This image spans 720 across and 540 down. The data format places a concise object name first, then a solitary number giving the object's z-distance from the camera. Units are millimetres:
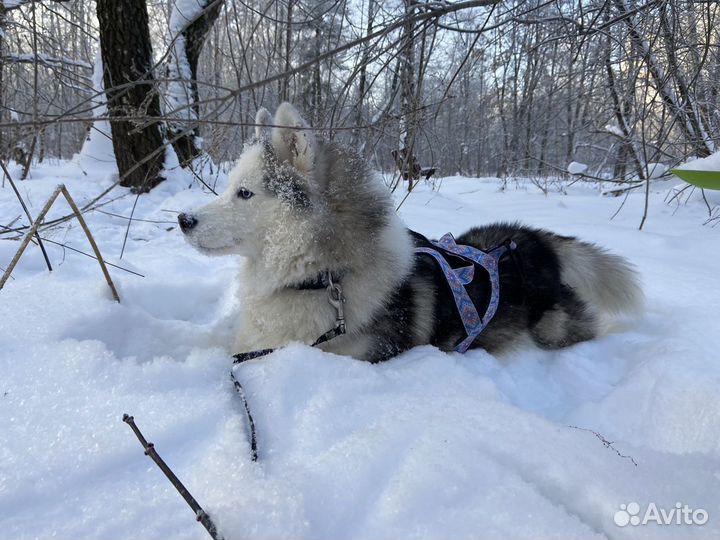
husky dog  837
